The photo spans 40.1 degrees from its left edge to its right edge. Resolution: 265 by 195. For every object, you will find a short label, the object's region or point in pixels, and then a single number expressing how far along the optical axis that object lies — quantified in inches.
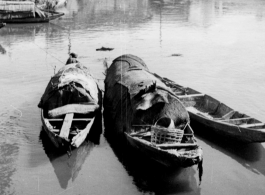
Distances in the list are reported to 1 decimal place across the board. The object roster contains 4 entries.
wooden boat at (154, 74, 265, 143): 382.0
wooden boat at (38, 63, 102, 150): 402.9
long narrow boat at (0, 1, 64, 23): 1214.9
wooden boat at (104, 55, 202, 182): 328.2
